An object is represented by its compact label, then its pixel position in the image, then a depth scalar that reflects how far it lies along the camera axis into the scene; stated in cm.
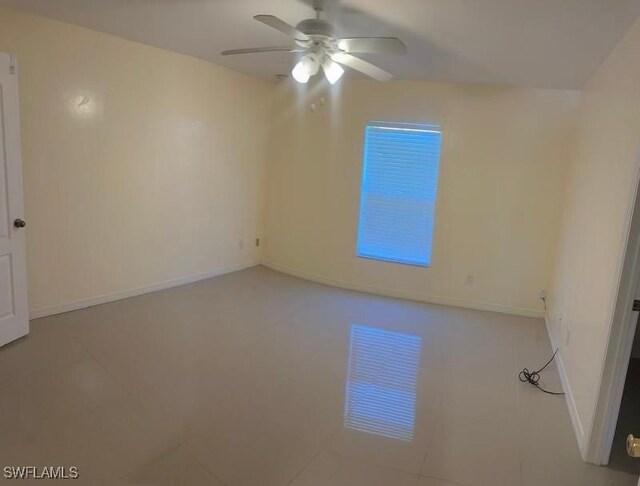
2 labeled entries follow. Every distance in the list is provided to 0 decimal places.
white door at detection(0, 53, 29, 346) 306
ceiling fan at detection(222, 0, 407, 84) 265
